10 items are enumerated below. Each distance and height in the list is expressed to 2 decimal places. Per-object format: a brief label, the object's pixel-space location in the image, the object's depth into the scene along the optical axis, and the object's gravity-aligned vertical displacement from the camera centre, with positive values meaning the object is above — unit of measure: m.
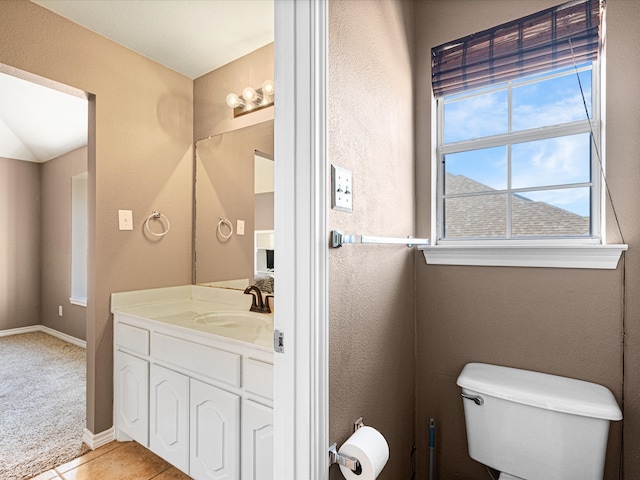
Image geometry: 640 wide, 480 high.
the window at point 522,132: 1.32 +0.46
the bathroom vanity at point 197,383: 1.37 -0.68
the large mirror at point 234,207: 2.09 +0.20
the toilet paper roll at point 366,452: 0.94 -0.60
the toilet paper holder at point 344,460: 0.96 -0.63
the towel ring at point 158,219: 2.28 +0.12
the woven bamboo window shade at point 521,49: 1.28 +0.78
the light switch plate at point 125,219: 2.12 +0.12
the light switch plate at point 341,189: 1.00 +0.15
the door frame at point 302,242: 0.92 -0.01
